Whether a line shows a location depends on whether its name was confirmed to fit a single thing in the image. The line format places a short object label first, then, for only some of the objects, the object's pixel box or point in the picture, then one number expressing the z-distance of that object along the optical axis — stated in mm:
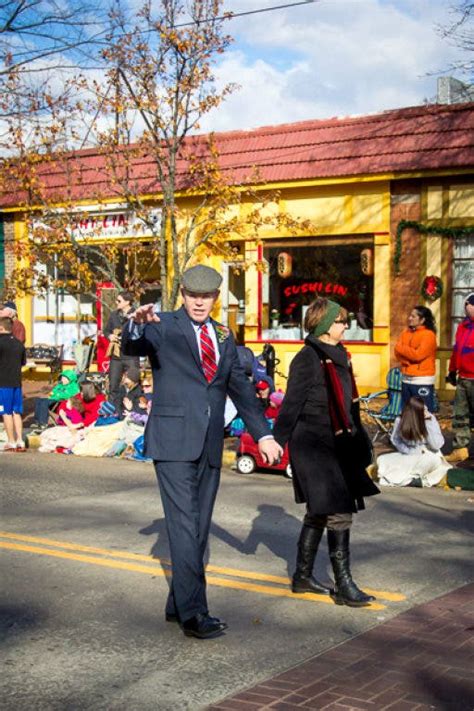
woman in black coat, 6766
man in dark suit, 6066
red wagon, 13328
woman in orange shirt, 13820
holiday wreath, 19531
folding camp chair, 14242
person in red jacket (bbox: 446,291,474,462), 13172
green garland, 19422
